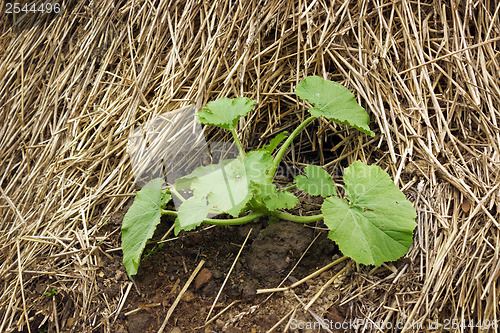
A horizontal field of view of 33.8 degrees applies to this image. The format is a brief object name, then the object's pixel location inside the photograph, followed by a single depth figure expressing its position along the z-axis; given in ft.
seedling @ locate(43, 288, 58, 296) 3.17
